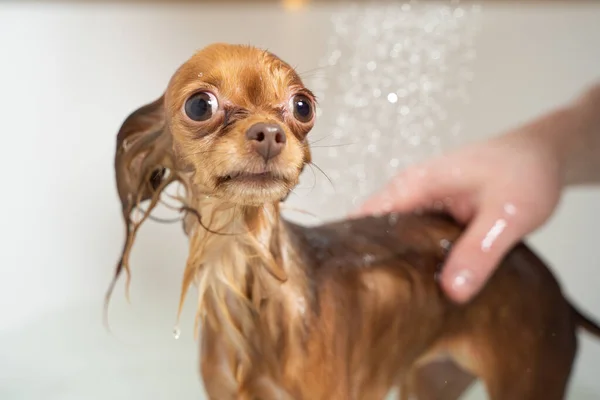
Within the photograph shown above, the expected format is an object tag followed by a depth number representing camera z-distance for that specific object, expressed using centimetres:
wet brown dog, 28
